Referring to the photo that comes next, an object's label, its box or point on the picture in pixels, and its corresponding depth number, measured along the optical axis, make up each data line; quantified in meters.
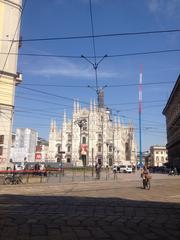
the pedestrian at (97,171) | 34.61
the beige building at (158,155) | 146.88
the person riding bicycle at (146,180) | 19.88
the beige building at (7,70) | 31.02
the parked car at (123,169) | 67.04
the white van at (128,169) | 66.43
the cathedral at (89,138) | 111.94
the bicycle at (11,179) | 23.81
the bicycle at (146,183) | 19.86
